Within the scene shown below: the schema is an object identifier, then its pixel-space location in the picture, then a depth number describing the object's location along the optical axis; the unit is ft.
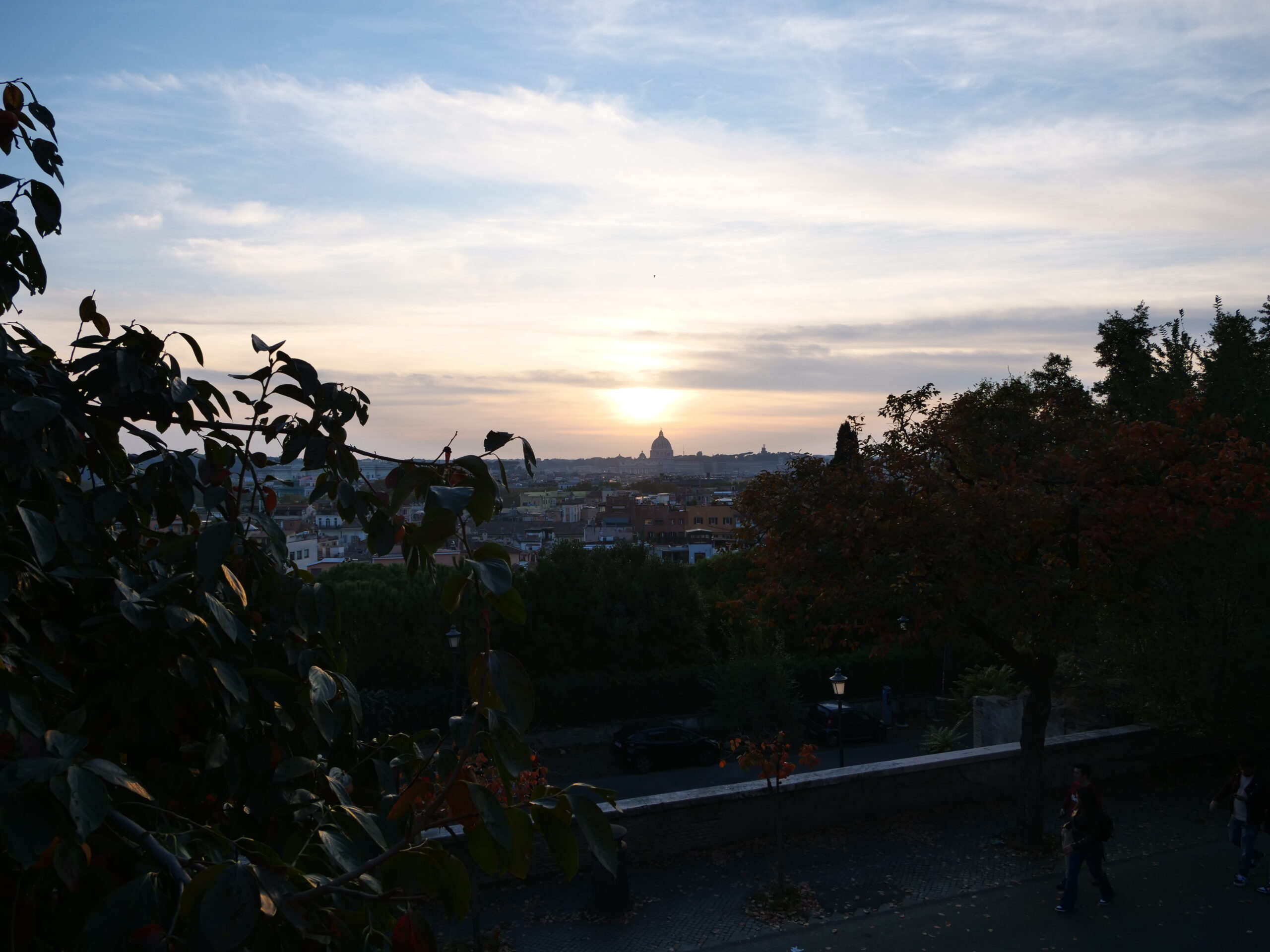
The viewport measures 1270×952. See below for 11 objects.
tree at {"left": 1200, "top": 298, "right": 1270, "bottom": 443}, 55.31
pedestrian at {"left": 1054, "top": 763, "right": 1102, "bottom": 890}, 30.81
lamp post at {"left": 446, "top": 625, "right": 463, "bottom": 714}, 50.40
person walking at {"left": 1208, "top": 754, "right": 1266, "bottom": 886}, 32.19
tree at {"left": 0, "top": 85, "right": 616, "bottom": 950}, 6.00
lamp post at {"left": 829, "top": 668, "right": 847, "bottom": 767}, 56.44
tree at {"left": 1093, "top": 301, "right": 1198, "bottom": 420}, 62.13
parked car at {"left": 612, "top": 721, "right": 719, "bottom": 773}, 80.48
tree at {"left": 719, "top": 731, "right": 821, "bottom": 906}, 34.76
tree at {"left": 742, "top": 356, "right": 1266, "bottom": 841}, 34.55
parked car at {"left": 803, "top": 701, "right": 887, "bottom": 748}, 86.99
